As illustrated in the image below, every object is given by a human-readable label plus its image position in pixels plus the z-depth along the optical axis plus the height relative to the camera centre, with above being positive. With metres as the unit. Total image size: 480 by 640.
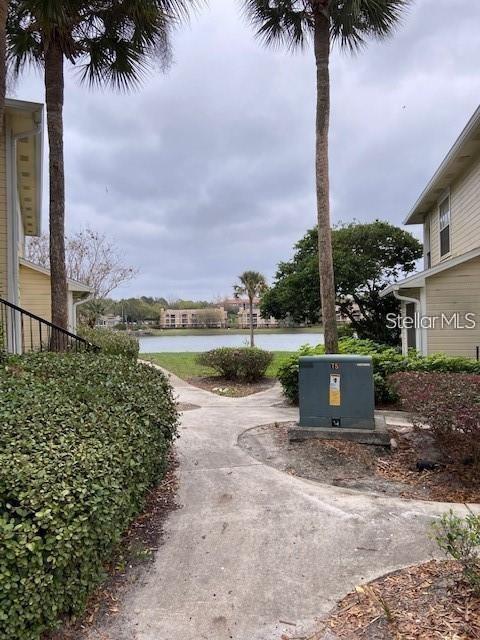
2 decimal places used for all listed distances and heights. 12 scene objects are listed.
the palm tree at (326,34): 8.32 +5.93
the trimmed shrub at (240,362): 12.87 -1.12
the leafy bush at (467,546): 2.16 -1.15
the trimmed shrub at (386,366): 8.11 -0.85
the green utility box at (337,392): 5.52 -0.88
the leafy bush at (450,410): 4.04 -0.87
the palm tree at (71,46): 7.23 +5.50
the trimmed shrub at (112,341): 12.99 -0.50
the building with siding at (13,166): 7.34 +2.97
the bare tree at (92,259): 24.77 +3.91
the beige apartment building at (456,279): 9.58 +0.95
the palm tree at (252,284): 30.42 +2.80
